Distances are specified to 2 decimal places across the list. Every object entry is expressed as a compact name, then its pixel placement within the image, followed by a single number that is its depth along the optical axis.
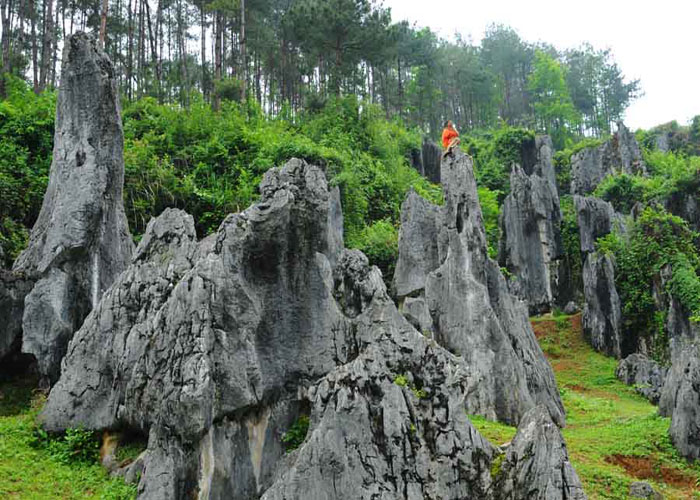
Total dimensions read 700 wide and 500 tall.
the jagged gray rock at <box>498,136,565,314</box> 32.34
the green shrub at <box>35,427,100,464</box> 9.35
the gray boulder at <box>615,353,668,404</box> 20.72
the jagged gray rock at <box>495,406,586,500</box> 6.06
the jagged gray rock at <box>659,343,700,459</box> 11.79
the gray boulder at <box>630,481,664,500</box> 9.30
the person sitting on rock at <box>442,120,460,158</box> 17.05
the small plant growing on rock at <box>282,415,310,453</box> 8.31
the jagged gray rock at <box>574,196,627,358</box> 26.97
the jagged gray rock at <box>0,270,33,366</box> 12.33
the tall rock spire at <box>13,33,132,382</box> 12.05
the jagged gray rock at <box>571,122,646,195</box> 43.91
